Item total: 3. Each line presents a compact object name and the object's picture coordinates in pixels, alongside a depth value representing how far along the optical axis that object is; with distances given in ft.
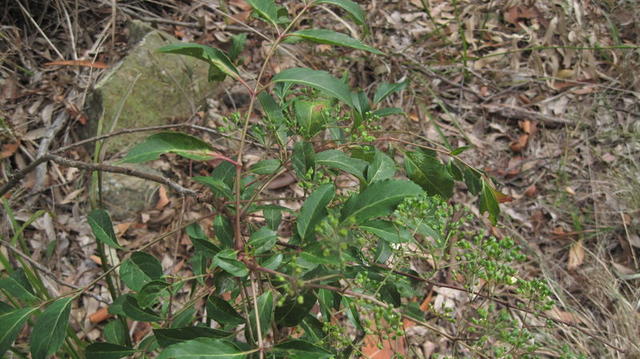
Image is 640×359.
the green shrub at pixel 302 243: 2.93
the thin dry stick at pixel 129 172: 3.61
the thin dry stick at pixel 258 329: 2.72
